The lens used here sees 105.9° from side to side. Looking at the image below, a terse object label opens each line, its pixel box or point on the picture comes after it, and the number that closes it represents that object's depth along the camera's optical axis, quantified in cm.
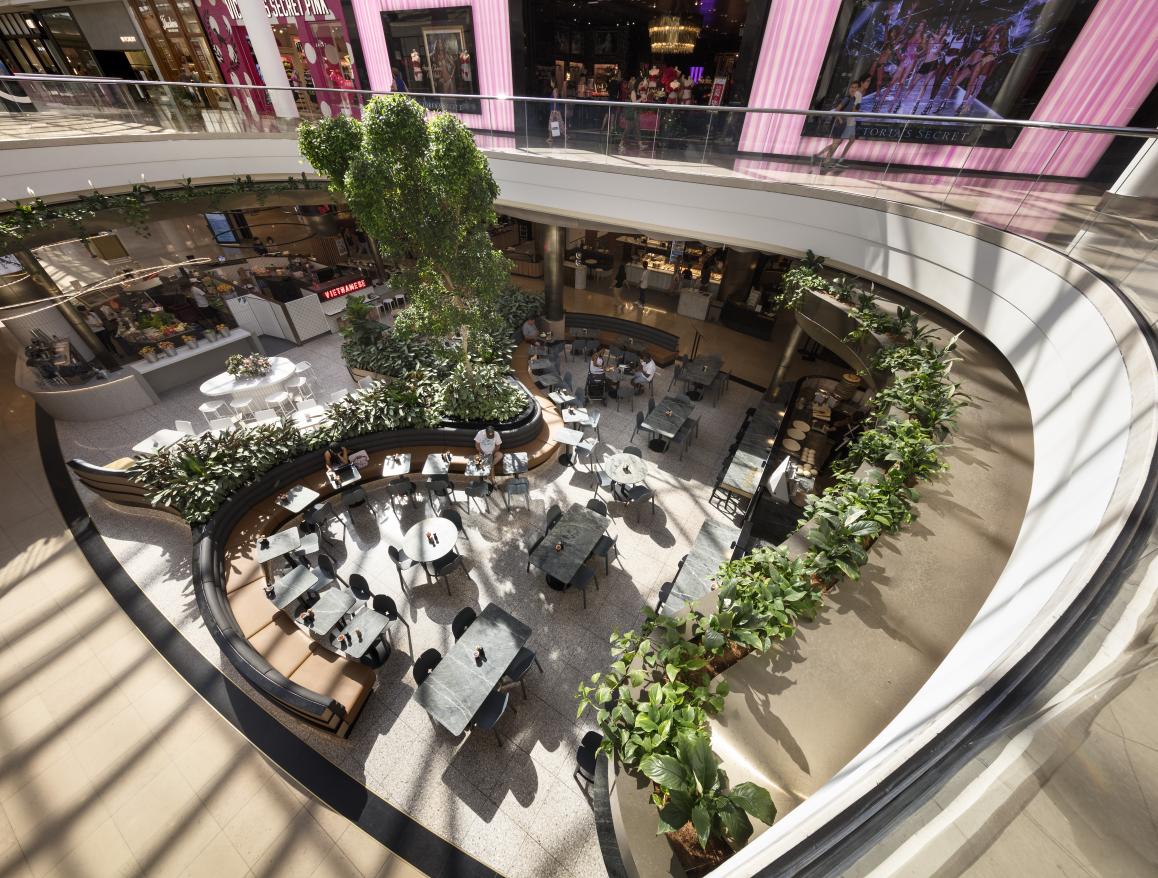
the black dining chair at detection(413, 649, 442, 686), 555
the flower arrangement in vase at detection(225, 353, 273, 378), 1050
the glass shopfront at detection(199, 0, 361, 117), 1565
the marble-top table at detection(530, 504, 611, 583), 674
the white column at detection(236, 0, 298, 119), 1245
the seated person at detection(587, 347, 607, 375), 1200
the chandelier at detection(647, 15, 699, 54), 1186
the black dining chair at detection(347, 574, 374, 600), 655
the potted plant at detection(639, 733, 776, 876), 260
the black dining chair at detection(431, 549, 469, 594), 701
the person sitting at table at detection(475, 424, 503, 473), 860
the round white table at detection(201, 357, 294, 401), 1032
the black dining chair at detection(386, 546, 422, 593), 682
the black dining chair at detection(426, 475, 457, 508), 823
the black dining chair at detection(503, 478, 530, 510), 839
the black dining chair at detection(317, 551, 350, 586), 688
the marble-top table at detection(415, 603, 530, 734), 517
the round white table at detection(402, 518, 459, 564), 679
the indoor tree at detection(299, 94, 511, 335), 618
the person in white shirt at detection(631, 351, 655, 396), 1166
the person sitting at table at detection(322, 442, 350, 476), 843
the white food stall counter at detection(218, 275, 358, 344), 1354
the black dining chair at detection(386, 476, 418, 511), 880
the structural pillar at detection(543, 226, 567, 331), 1280
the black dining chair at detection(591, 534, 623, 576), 729
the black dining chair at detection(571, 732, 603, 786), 503
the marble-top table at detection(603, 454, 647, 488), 822
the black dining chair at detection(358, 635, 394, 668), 602
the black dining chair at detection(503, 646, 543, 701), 565
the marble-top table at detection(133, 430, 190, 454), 847
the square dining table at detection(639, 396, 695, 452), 959
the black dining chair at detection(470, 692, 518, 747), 522
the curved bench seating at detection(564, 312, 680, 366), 1419
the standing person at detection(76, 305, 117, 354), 1144
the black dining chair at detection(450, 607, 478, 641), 602
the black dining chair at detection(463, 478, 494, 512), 816
